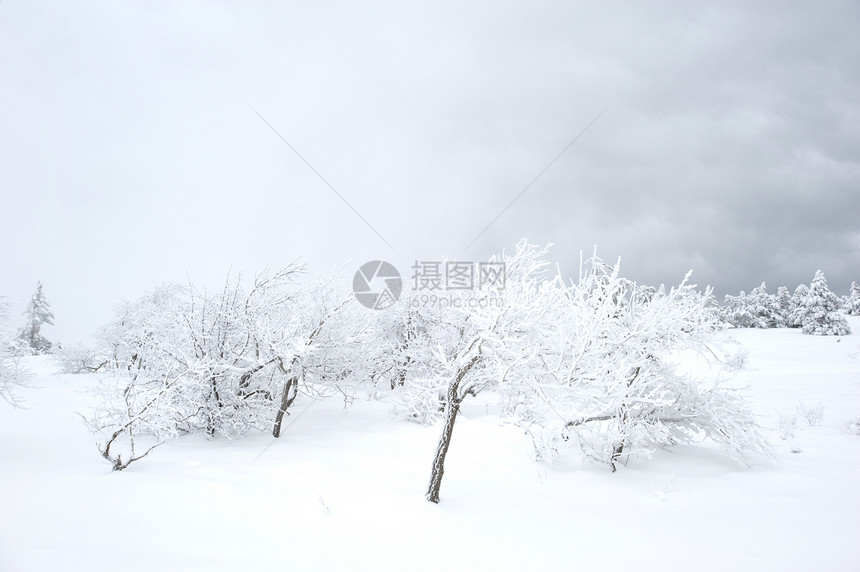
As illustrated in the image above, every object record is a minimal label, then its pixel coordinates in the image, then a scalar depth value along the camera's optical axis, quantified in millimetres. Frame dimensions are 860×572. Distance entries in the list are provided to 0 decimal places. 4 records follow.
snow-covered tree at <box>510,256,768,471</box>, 8305
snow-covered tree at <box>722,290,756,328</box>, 43125
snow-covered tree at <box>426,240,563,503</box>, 6387
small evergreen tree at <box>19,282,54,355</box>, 37469
